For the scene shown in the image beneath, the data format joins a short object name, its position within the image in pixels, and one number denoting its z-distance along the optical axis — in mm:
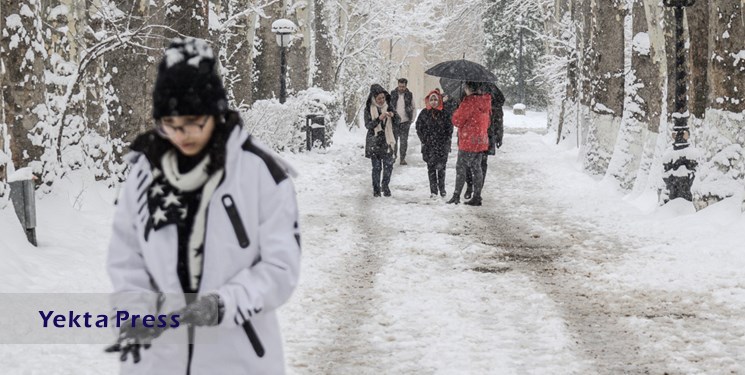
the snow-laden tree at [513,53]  68375
